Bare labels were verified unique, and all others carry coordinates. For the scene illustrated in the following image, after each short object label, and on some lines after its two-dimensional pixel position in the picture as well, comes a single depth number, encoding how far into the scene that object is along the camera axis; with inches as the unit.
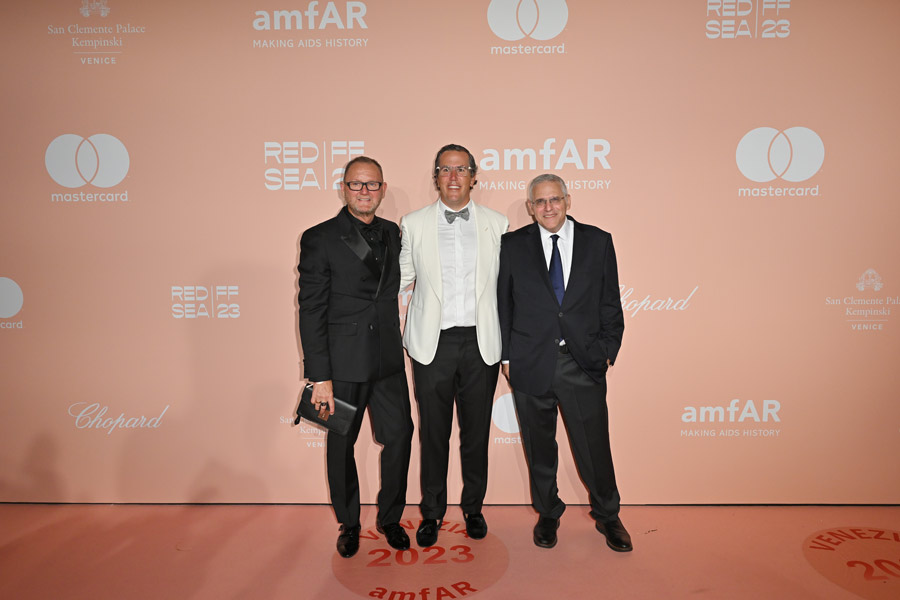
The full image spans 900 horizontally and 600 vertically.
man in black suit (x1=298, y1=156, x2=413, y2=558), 105.0
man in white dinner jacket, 108.8
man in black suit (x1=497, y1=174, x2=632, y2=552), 107.0
